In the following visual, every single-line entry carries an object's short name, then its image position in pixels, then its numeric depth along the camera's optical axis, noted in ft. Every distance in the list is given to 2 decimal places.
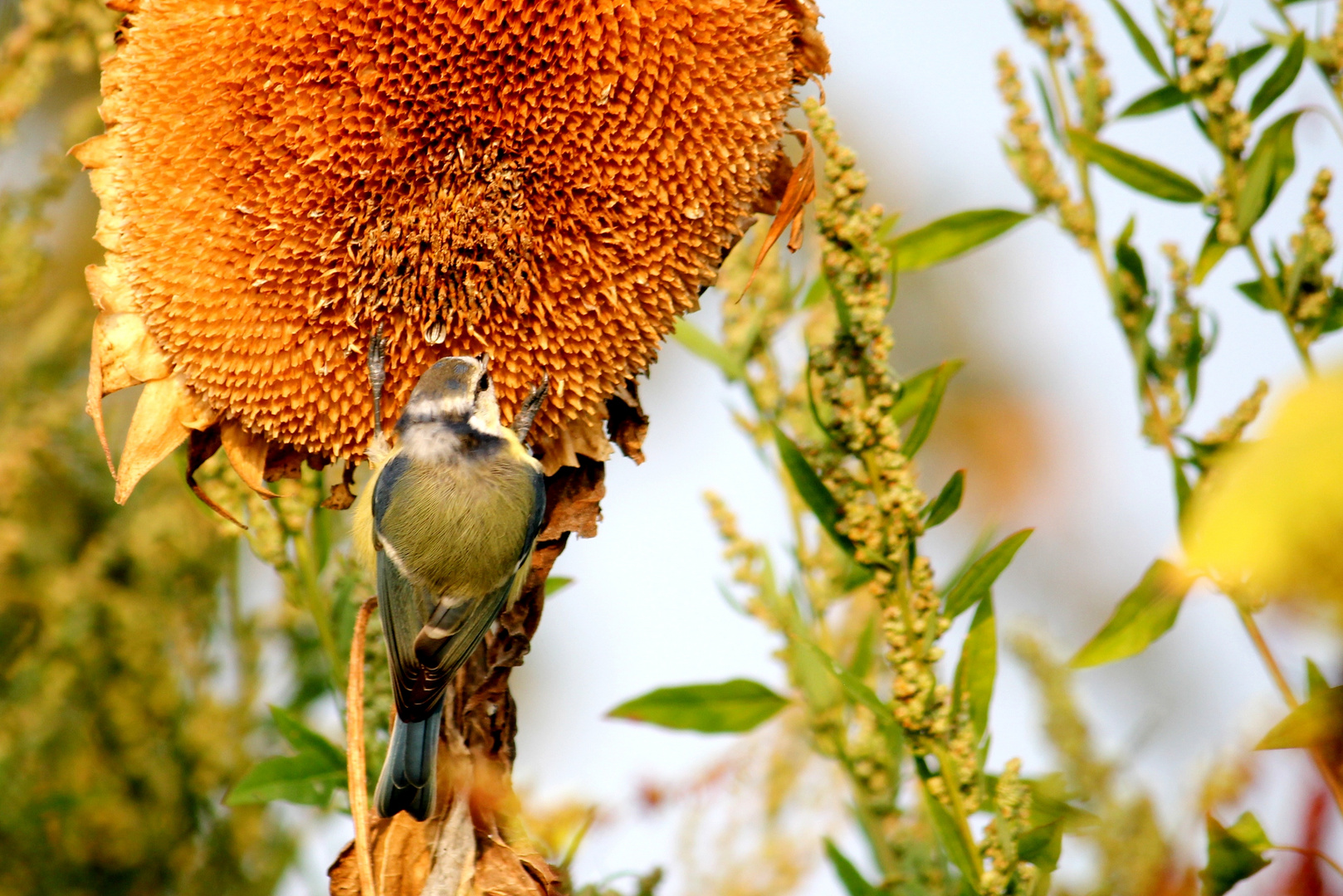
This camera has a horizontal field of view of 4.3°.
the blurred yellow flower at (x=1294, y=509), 6.54
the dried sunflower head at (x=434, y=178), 13.50
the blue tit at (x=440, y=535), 13.54
